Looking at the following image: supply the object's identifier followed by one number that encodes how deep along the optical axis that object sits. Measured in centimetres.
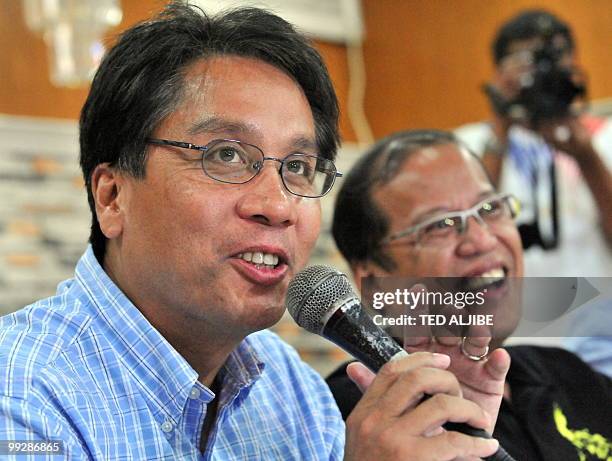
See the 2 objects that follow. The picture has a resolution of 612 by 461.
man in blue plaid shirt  110
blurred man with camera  217
